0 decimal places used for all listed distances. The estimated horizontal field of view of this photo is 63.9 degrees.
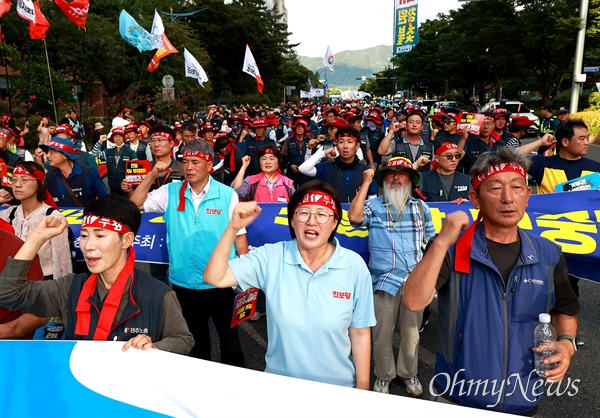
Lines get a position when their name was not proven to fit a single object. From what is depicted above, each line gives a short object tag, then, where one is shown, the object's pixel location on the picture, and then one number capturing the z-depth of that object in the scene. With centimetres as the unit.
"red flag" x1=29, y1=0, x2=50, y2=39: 1318
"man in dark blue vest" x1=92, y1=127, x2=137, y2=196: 759
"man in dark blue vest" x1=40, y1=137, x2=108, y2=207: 544
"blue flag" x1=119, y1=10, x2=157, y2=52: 1709
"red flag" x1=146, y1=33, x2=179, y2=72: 1730
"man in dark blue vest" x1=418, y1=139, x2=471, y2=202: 504
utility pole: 2011
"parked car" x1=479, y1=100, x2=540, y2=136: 2950
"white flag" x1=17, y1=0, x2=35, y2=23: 1299
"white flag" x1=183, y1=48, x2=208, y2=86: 1755
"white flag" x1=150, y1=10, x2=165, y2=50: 1745
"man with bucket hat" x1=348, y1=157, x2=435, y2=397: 398
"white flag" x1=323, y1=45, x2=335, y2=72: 5162
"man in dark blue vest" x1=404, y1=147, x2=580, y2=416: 225
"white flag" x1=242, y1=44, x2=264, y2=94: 1928
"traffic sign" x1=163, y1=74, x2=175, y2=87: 1848
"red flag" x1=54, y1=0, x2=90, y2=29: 1453
